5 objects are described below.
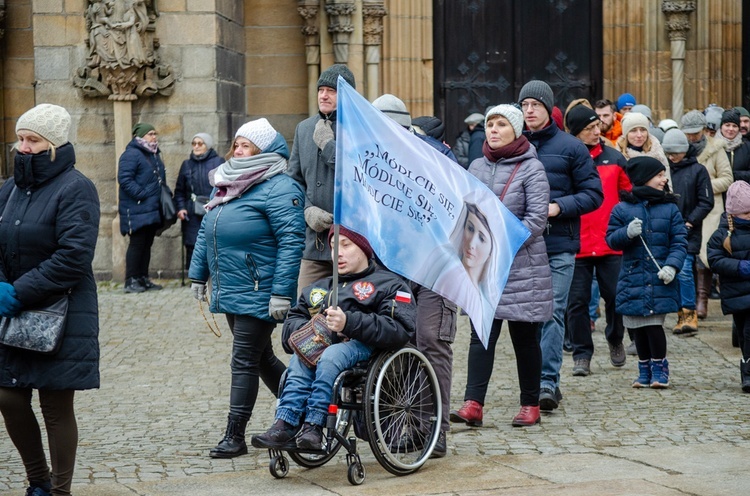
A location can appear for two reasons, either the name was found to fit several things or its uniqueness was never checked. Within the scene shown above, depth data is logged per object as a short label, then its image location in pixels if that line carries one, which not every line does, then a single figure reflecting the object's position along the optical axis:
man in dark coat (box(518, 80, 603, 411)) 8.63
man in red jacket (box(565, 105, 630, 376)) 9.94
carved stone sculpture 15.11
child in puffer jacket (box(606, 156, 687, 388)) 9.35
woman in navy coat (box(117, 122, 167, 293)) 14.71
